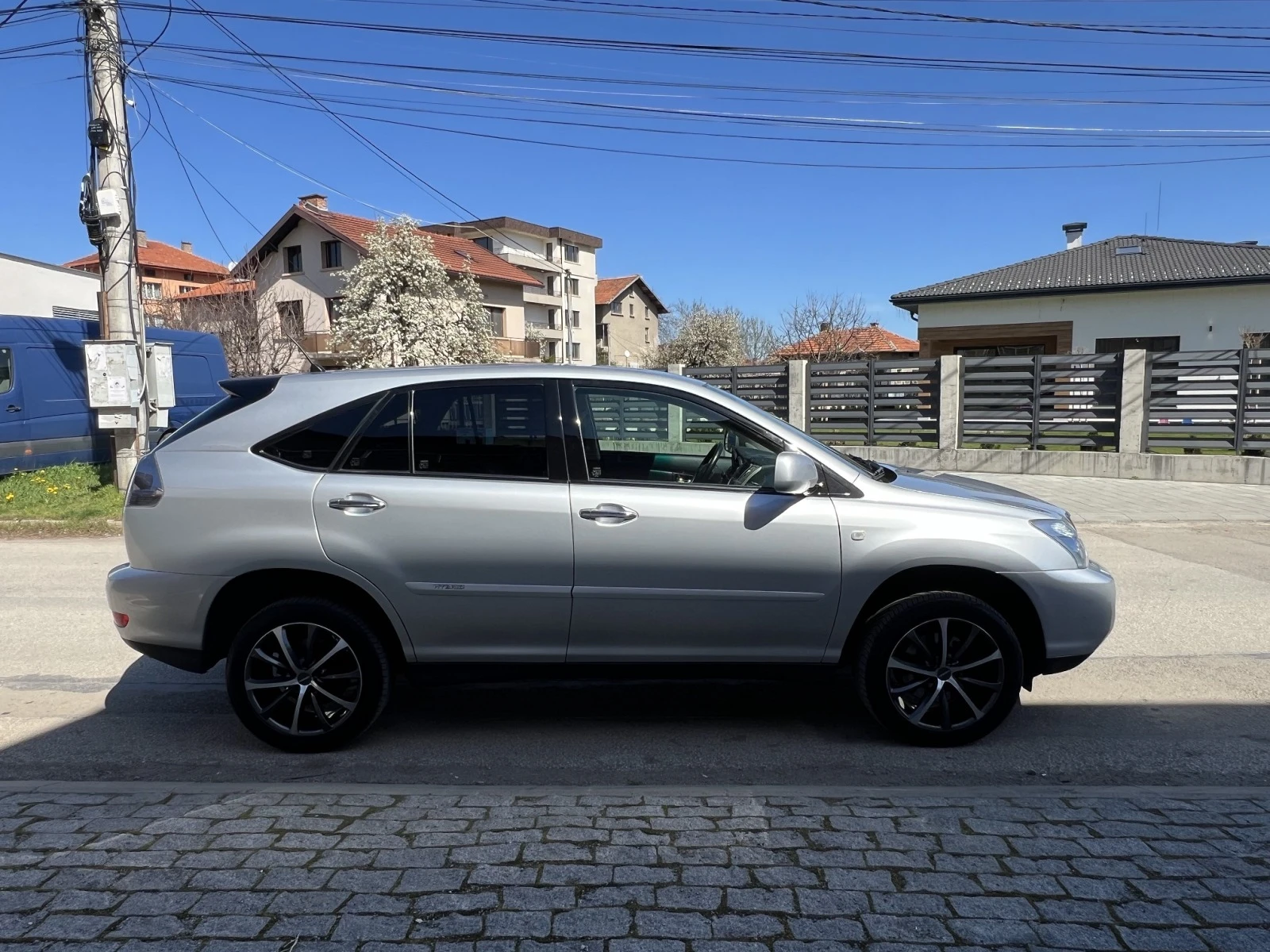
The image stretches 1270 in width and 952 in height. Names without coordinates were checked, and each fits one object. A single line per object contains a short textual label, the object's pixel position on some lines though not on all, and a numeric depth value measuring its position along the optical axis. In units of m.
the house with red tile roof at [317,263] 37.81
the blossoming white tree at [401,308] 29.05
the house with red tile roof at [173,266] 61.53
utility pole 11.02
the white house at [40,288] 19.17
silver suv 3.89
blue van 13.28
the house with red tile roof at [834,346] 34.41
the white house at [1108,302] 22.70
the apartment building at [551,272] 50.44
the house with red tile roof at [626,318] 63.09
